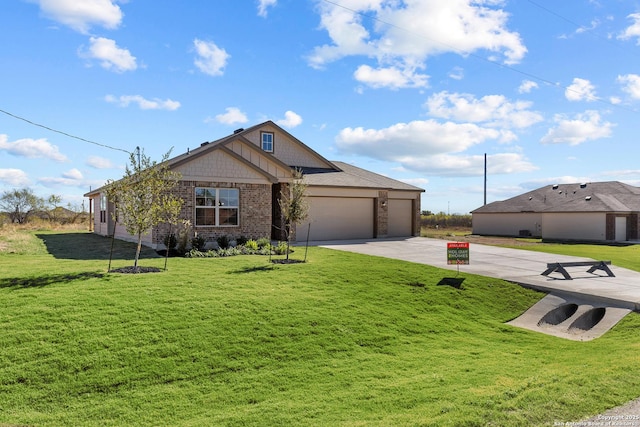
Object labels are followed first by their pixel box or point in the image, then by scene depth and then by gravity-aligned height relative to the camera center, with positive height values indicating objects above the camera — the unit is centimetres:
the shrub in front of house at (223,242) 1888 -82
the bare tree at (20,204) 4635 +157
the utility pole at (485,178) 5190 +528
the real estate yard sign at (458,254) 1485 -95
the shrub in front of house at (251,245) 1845 -93
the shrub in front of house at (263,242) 1941 -84
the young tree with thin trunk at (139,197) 1264 +66
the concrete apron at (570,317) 1102 -234
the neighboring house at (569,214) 3547 +103
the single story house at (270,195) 1939 +143
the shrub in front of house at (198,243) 1811 -84
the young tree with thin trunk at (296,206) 1617 +59
